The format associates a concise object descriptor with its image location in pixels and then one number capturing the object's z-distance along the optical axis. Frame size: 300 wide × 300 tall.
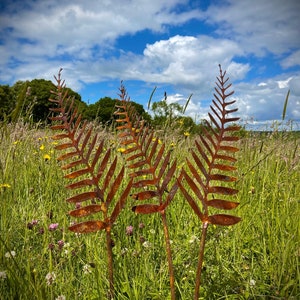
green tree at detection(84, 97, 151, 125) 37.00
